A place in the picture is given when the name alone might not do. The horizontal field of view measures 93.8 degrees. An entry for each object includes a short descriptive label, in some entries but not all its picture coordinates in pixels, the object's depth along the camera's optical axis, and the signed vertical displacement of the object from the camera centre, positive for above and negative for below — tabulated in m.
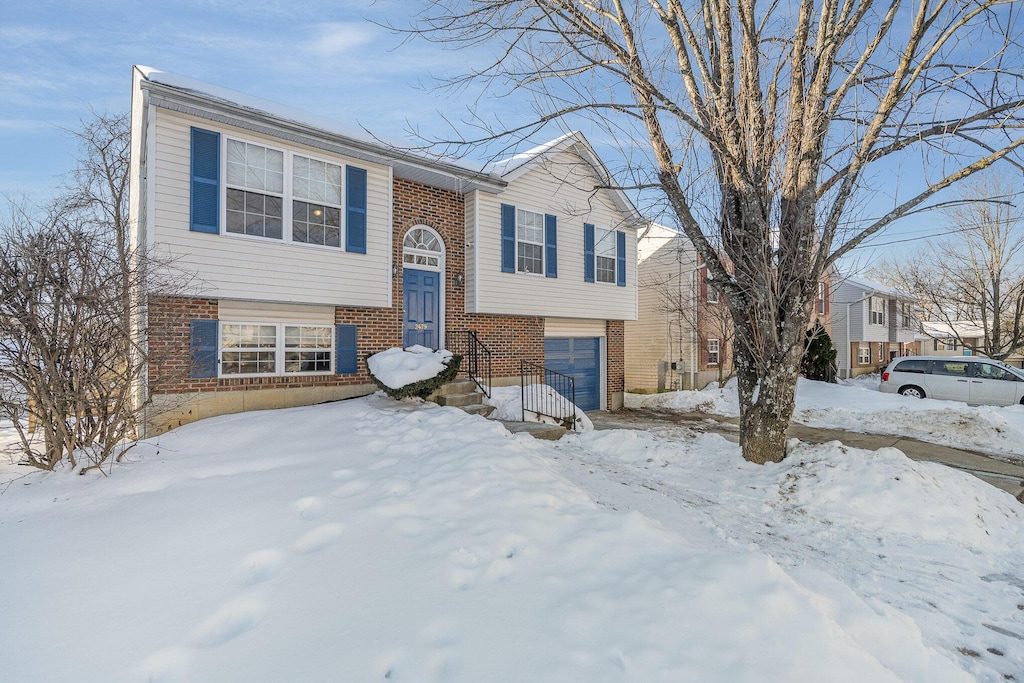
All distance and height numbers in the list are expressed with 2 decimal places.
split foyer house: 7.59 +1.89
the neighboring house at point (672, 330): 18.53 +0.66
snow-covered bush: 8.04 -0.44
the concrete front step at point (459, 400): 8.70 -1.00
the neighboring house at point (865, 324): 27.70 +1.29
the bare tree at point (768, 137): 5.80 +2.60
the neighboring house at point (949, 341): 21.44 +0.32
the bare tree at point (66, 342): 4.93 +0.04
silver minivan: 14.04 -1.06
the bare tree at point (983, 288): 17.56 +2.30
